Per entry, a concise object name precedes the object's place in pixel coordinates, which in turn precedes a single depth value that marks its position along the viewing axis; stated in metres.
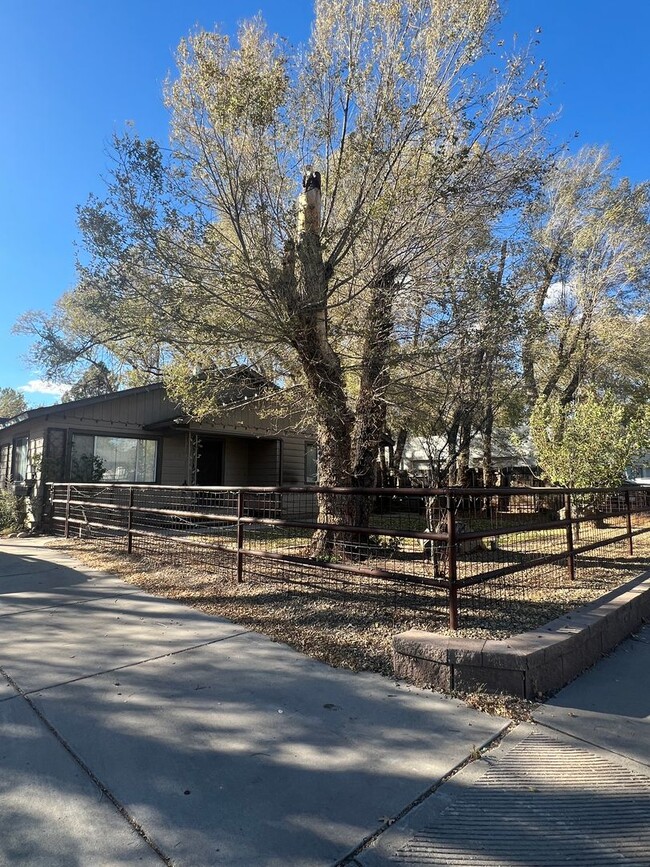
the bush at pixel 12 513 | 11.82
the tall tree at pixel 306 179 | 6.36
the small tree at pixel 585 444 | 9.97
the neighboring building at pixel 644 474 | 12.68
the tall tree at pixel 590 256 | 15.13
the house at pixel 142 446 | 12.09
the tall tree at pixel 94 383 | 22.67
